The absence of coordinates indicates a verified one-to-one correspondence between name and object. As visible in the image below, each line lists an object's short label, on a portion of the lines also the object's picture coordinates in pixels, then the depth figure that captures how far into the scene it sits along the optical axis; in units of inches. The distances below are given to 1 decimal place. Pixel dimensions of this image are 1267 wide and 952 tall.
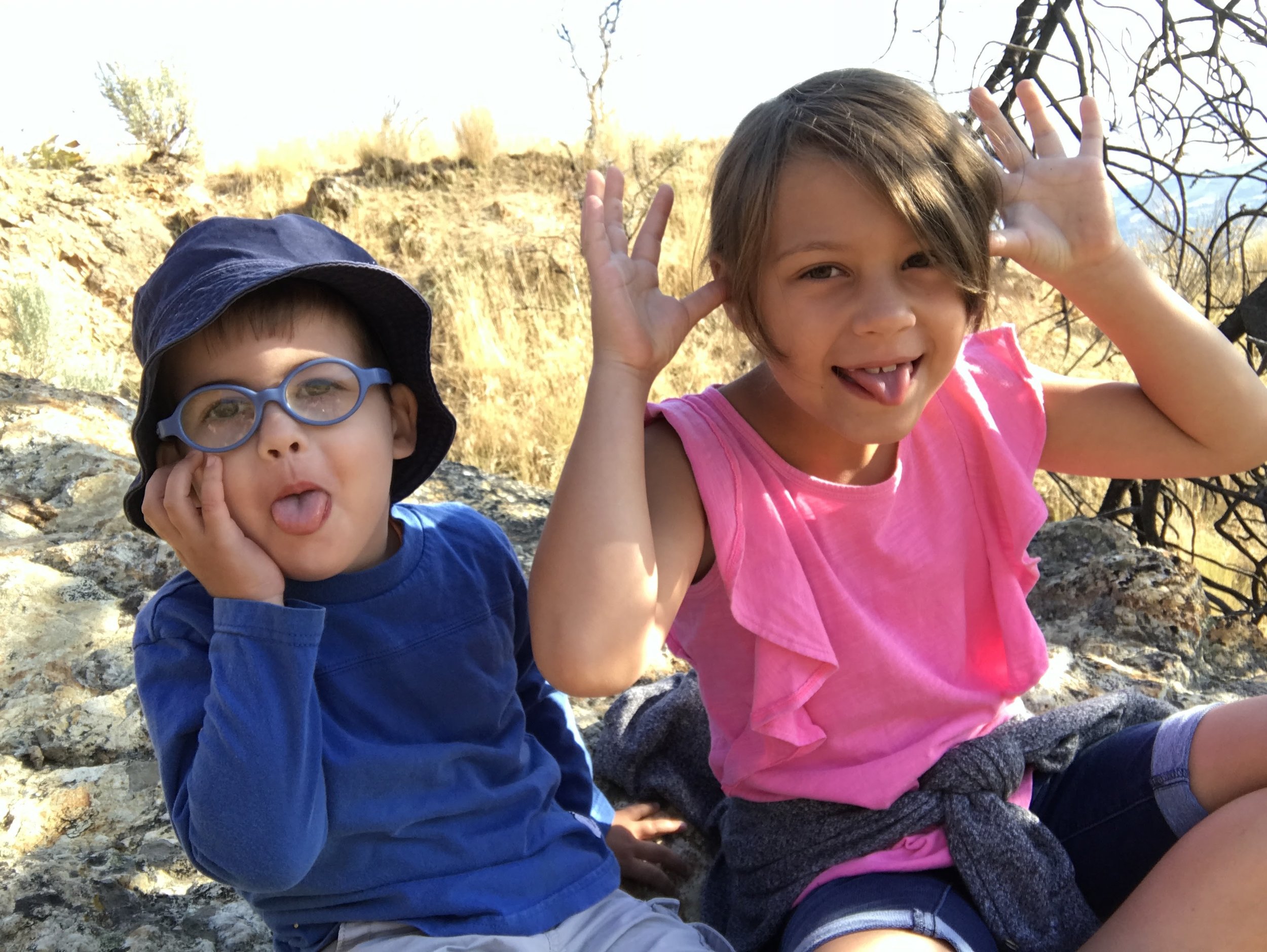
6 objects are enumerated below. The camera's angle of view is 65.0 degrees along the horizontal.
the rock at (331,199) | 353.7
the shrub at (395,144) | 423.2
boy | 47.2
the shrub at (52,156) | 316.8
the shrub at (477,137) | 423.2
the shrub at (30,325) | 198.2
